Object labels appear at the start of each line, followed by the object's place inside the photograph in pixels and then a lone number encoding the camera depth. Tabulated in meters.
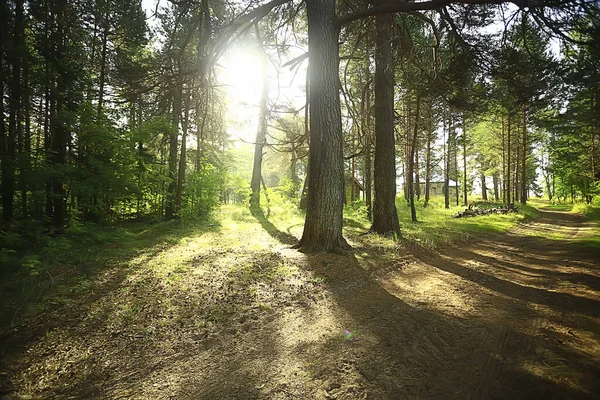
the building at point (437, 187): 59.72
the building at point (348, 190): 22.78
